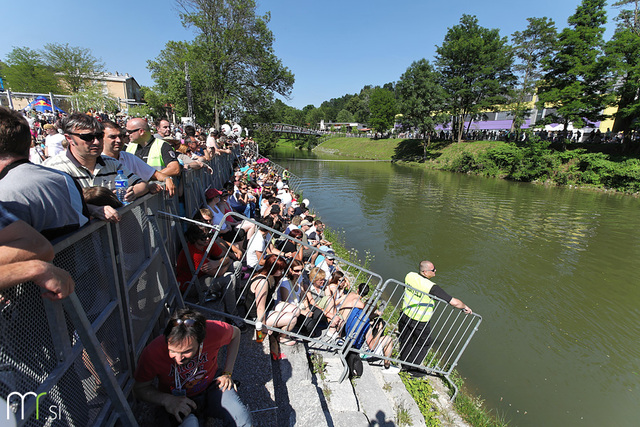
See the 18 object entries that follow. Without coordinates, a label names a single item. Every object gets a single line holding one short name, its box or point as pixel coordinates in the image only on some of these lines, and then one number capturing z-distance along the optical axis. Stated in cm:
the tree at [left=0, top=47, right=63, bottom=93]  4191
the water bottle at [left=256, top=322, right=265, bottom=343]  380
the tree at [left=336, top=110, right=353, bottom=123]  11331
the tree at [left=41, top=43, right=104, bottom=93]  4691
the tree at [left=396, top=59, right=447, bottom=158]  4147
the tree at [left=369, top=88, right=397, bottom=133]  6456
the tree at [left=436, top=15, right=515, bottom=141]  3866
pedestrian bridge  6971
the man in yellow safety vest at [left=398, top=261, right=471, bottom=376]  467
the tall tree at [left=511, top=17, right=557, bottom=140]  3506
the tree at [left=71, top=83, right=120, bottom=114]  2253
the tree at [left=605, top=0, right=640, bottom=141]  2439
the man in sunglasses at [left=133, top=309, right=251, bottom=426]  219
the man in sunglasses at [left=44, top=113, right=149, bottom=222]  258
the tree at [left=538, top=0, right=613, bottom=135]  2661
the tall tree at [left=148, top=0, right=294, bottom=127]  2769
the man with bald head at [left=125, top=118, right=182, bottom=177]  434
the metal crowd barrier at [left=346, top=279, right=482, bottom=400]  455
